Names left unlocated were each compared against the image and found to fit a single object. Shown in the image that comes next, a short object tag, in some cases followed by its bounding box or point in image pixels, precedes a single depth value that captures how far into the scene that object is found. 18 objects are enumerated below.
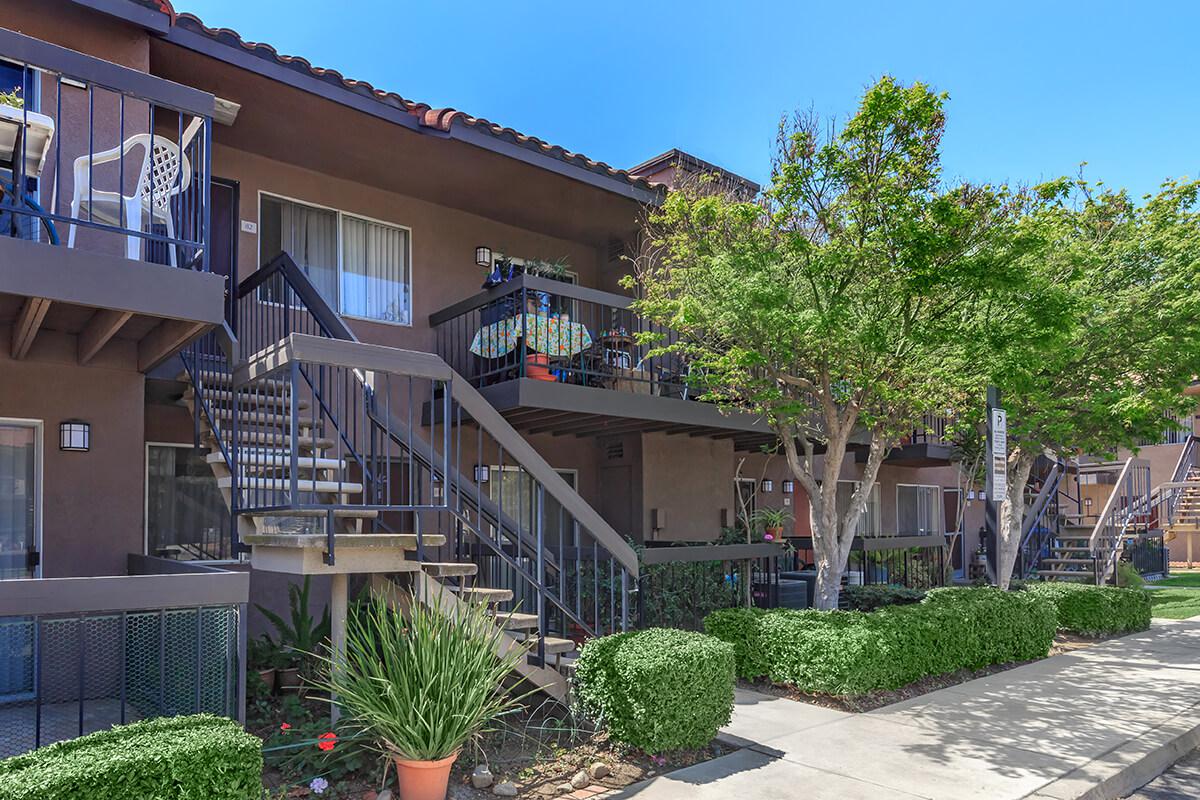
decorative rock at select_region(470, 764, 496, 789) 5.40
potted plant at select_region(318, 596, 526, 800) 4.96
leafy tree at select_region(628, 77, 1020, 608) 7.88
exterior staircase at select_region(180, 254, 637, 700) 5.74
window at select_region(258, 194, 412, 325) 9.95
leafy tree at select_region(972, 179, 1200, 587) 10.34
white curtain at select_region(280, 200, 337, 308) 10.02
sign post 8.99
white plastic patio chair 6.03
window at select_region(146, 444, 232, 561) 8.47
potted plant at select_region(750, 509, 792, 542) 13.99
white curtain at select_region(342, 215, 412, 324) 10.43
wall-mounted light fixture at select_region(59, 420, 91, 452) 6.89
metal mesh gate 5.29
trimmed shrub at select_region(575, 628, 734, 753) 5.86
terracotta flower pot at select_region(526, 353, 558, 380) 9.64
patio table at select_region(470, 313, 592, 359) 9.60
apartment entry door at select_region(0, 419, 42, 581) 6.86
